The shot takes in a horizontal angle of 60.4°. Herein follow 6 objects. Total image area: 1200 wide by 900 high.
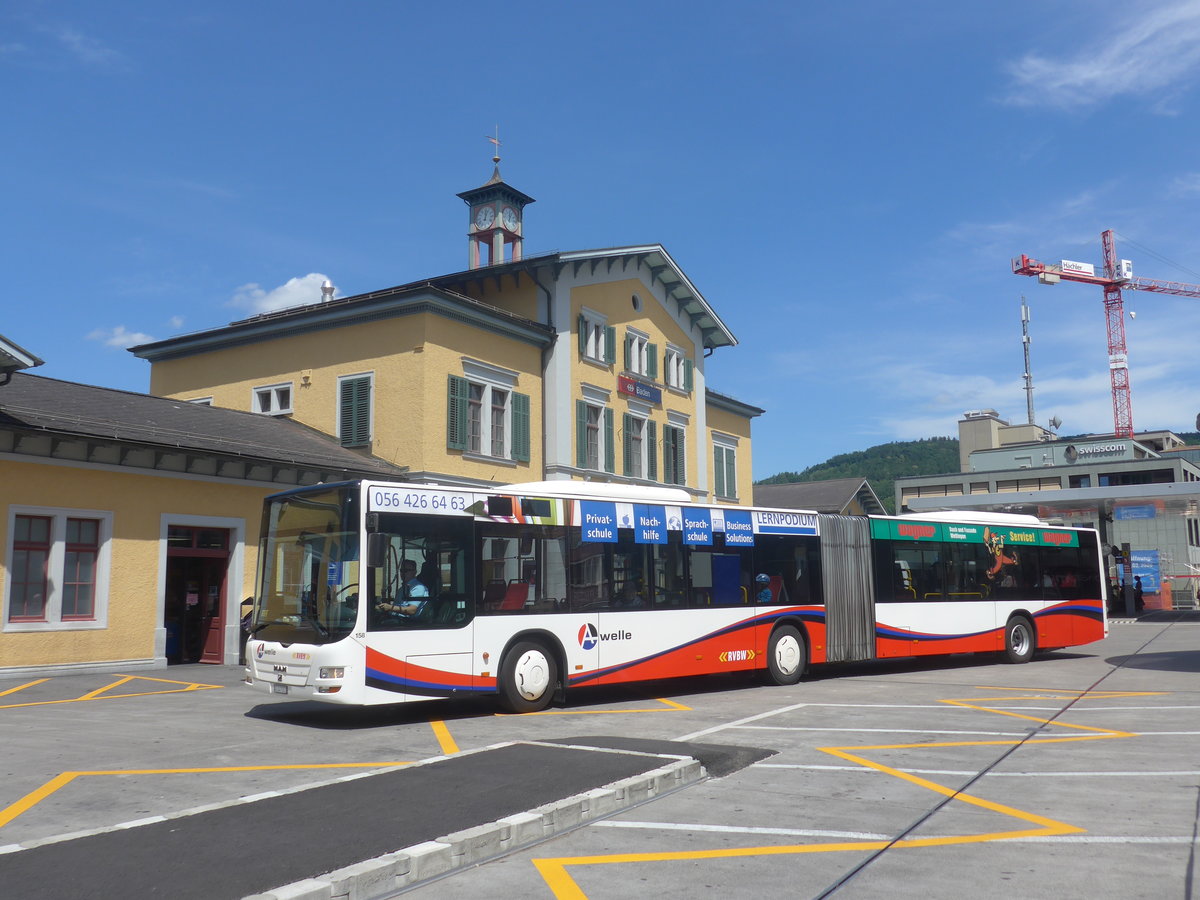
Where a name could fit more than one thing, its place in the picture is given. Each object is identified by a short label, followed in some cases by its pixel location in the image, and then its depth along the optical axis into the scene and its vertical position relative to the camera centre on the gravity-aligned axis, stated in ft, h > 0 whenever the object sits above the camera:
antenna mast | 369.59 +72.13
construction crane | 354.74 +104.65
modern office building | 138.31 +13.25
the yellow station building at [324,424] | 56.65 +12.96
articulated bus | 38.60 -0.13
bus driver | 39.24 -0.19
